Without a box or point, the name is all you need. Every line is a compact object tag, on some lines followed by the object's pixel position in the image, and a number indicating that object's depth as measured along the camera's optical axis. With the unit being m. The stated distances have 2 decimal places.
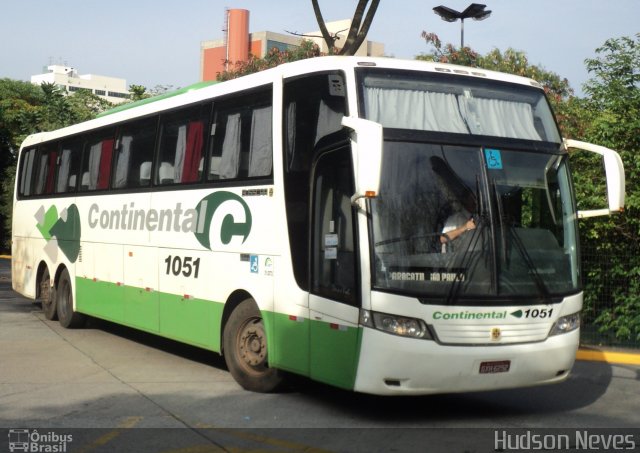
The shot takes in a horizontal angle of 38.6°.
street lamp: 20.36
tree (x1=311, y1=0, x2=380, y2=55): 18.48
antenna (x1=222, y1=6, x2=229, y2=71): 96.25
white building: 192.12
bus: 7.98
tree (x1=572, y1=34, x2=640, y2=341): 13.84
